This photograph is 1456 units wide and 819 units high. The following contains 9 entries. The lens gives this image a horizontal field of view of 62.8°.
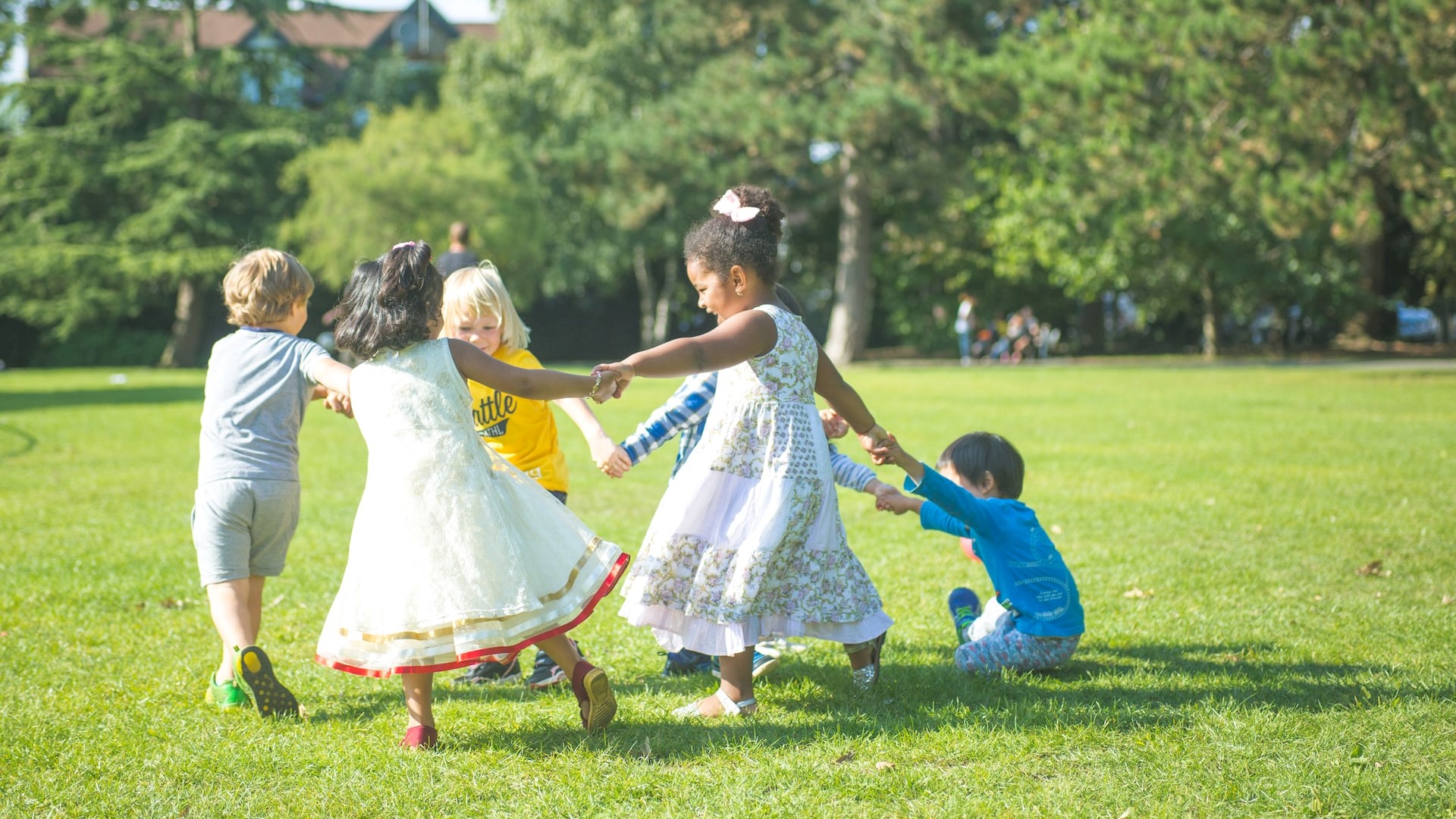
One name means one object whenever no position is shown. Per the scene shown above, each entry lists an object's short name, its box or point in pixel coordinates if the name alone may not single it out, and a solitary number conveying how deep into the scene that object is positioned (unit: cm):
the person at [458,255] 894
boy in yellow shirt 436
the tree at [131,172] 3170
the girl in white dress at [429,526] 347
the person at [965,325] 2962
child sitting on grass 426
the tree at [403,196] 2900
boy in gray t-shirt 399
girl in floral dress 377
